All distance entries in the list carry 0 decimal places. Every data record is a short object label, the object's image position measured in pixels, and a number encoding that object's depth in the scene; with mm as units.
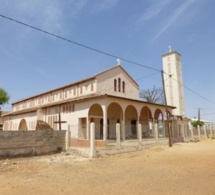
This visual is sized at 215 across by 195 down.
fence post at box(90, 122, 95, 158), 13154
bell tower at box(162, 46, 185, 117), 42500
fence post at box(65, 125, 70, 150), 15656
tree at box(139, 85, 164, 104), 51203
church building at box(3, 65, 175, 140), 18891
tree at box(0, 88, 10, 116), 37631
